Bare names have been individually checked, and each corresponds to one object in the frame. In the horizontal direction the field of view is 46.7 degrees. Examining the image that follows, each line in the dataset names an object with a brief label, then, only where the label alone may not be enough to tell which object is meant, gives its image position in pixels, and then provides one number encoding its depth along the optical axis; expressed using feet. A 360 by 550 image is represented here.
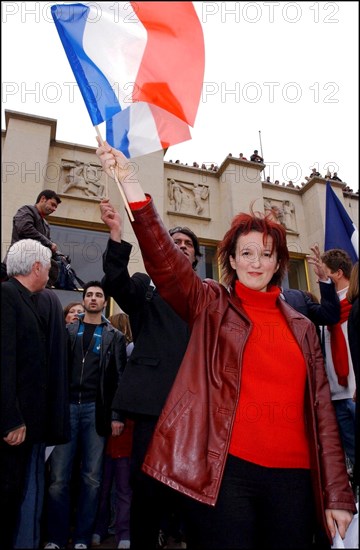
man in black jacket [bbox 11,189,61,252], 13.83
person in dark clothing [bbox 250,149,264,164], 40.57
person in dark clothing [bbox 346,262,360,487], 6.45
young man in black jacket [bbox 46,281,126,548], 10.29
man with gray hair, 7.13
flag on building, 12.50
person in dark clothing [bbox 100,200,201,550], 7.47
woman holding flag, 4.94
